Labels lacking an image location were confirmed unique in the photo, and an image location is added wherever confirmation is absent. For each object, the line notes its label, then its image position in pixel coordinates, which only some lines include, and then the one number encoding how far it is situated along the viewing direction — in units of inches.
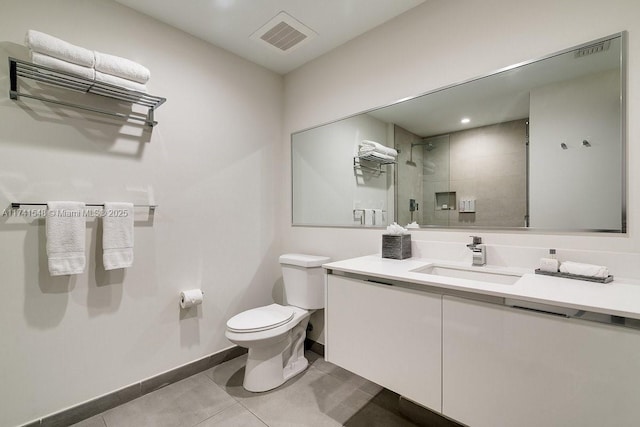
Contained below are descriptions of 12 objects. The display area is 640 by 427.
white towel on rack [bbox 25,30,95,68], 51.3
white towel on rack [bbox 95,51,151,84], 58.6
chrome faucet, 57.6
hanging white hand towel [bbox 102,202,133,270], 63.2
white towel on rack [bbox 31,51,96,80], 52.1
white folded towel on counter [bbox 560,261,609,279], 43.6
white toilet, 69.7
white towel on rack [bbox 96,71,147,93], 58.9
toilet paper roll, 76.3
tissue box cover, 66.7
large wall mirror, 48.6
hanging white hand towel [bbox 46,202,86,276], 56.6
